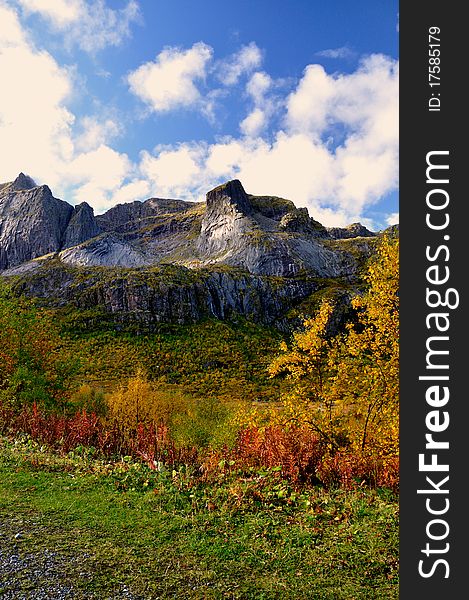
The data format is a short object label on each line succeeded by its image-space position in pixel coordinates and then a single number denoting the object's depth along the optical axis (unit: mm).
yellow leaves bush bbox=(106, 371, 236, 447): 20422
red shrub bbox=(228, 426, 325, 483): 11023
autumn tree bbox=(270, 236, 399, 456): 10055
